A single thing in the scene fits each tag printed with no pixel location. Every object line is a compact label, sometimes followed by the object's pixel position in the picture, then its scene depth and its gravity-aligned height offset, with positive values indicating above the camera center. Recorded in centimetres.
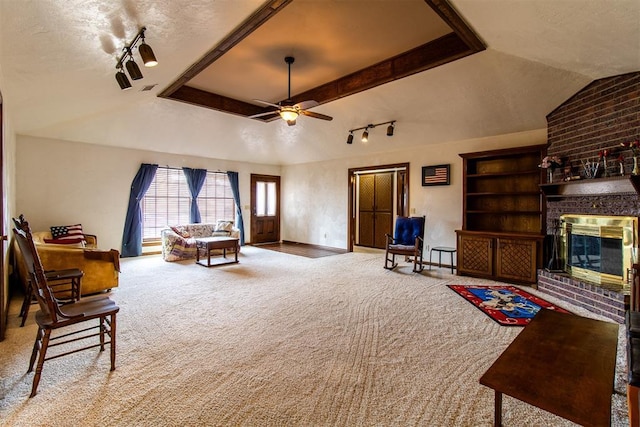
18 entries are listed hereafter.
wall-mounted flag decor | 599 +74
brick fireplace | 335 +76
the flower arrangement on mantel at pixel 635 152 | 319 +65
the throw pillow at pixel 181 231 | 701 -46
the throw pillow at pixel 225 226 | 750 -37
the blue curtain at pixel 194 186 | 773 +66
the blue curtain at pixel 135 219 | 676 -17
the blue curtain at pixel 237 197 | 852 +41
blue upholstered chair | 561 -56
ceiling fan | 411 +145
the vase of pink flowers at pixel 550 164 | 428 +68
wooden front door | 905 +8
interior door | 753 +9
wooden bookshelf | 472 -6
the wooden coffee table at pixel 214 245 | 583 -67
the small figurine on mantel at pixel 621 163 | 341 +56
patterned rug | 333 -115
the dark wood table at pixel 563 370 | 135 -85
